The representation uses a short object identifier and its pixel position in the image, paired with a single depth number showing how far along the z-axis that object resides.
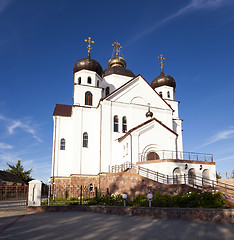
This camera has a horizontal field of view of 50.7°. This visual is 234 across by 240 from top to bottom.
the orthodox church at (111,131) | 23.45
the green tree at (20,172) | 47.19
